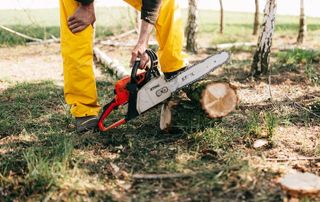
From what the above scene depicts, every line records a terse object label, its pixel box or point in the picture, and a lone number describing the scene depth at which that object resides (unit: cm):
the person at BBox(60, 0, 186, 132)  286
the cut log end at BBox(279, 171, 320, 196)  208
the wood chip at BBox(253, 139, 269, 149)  286
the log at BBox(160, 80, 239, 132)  288
